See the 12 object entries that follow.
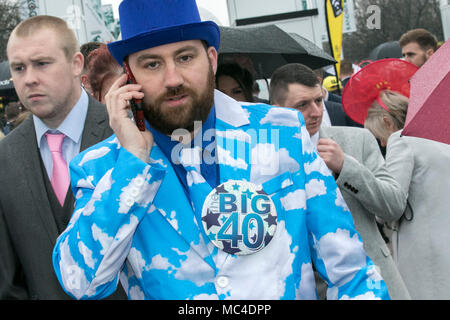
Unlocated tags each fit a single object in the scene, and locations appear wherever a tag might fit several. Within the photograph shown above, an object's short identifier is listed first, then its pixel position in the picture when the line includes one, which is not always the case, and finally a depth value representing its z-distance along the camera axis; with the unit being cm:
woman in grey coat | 354
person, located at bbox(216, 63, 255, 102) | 389
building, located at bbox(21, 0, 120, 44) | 723
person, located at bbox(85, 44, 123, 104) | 411
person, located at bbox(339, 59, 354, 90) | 1061
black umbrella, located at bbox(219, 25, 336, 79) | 423
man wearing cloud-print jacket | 191
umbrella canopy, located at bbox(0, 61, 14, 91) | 1291
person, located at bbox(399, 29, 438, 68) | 708
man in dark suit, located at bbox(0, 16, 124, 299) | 282
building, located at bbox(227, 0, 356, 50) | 983
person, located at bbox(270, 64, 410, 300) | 314
